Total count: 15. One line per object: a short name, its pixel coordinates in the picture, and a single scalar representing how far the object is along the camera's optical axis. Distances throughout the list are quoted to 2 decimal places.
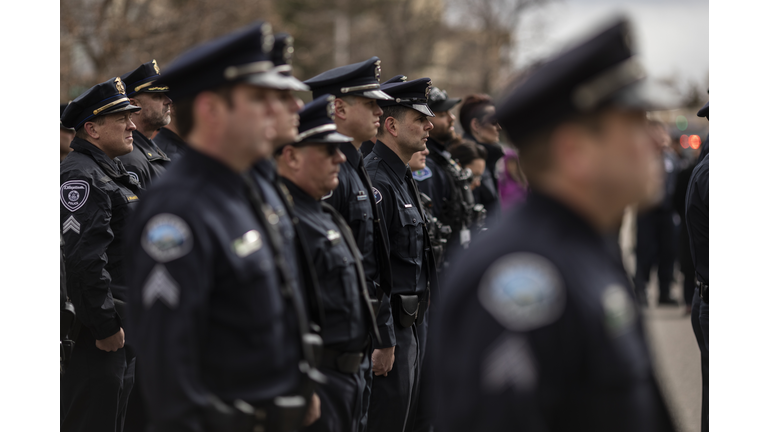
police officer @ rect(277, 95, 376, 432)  6.85
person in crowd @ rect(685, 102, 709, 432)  10.67
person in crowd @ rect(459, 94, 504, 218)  17.16
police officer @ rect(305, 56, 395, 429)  8.66
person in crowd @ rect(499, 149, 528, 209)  20.89
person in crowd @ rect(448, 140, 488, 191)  15.94
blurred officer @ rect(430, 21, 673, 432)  3.54
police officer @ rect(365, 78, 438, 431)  9.64
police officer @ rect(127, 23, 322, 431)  4.53
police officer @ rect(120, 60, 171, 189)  11.12
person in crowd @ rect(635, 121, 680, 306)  23.72
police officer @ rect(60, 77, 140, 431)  9.26
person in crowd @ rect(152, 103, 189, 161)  11.93
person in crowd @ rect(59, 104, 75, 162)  14.92
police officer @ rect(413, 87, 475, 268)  13.64
